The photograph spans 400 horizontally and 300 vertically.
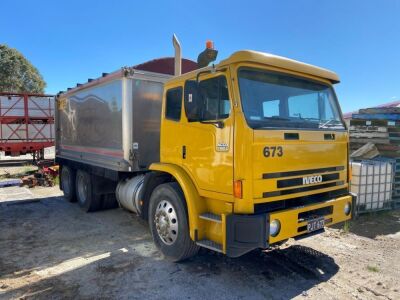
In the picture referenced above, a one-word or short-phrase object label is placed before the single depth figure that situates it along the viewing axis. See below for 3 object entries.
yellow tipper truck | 3.59
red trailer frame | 16.52
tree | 28.45
